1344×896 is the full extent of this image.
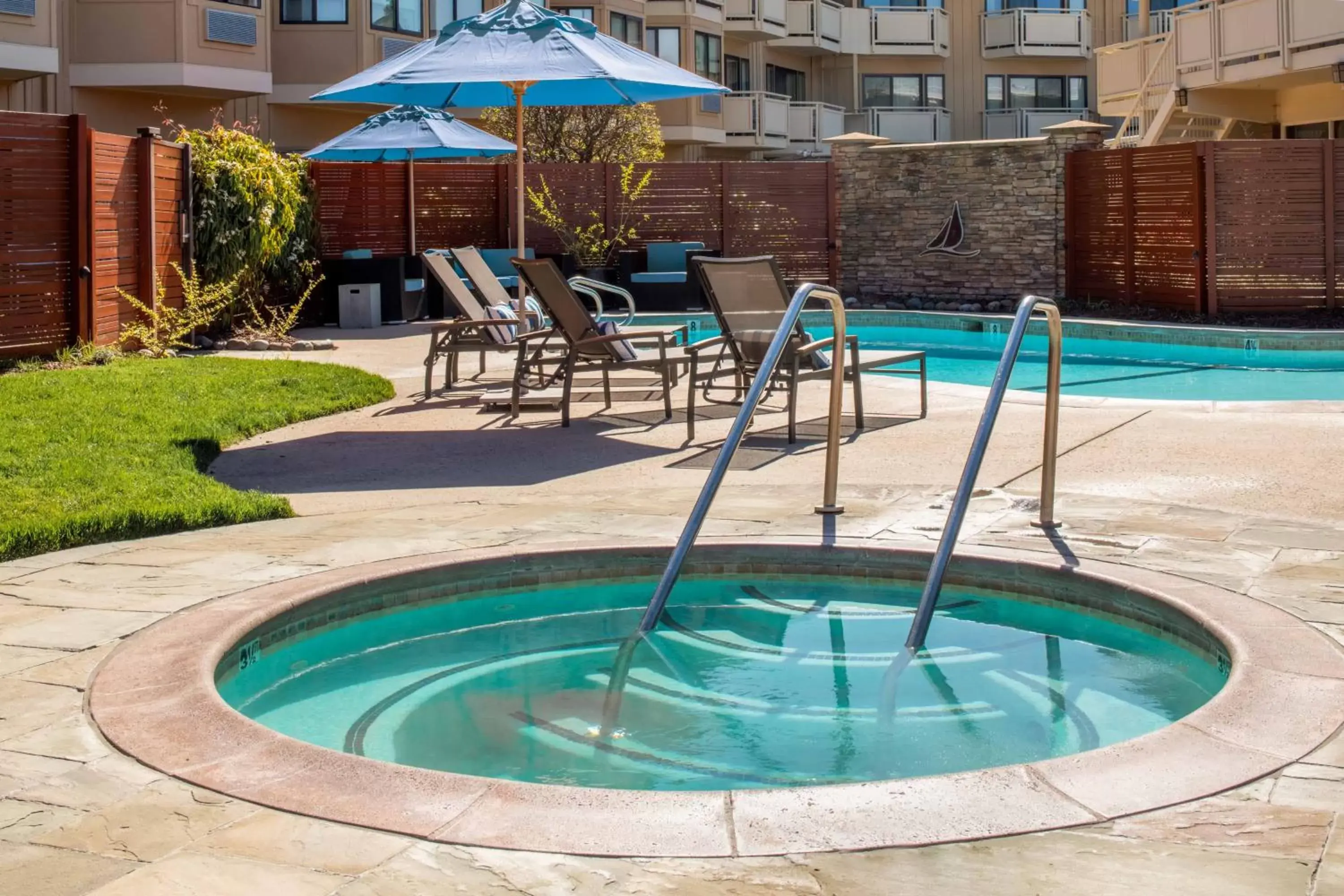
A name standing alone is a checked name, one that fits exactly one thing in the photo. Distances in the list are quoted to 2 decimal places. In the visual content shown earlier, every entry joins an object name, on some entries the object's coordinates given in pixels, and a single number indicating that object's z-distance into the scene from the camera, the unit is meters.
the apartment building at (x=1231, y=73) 22.97
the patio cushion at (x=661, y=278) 21.89
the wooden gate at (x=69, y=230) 12.25
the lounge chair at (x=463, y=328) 11.42
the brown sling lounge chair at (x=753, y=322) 9.62
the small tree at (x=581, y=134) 28.42
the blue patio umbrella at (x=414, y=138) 17.89
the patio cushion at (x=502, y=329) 11.84
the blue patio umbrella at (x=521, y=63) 9.59
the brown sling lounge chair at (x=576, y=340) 9.77
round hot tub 3.19
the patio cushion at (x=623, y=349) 10.06
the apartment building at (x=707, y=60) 25.27
